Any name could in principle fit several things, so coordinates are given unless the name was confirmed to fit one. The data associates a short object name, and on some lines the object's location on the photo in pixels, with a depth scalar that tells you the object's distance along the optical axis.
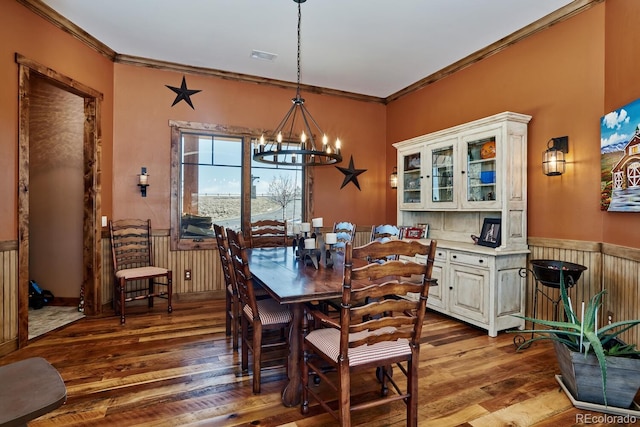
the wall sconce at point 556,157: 3.25
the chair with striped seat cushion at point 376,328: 1.68
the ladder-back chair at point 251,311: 2.33
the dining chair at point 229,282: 2.89
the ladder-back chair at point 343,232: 3.66
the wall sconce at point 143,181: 4.37
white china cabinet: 3.45
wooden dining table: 1.97
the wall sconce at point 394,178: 5.55
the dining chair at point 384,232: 3.15
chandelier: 5.07
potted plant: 2.11
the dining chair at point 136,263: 4.01
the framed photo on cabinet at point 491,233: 3.64
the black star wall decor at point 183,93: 4.62
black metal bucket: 2.79
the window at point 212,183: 4.65
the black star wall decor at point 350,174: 5.64
